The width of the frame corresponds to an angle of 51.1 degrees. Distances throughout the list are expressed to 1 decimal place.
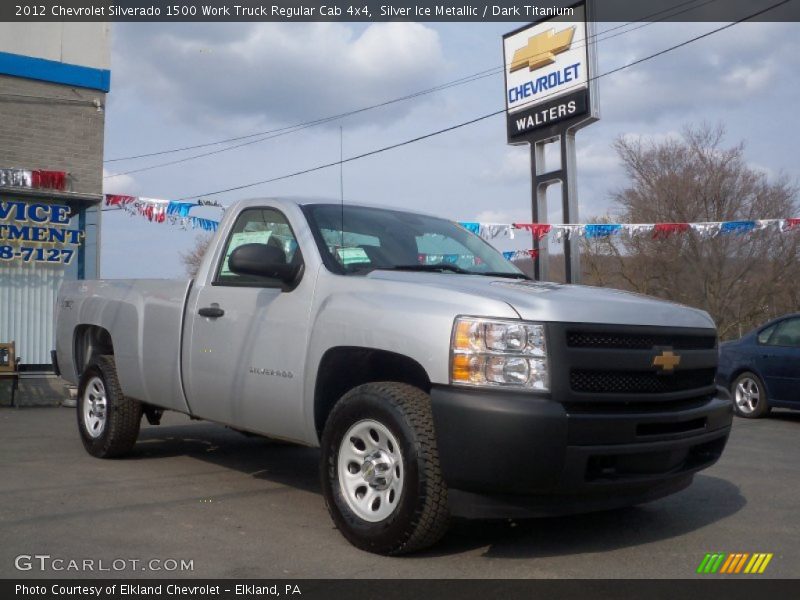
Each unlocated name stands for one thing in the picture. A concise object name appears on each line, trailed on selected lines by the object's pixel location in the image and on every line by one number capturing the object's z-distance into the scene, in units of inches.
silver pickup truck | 152.9
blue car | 422.3
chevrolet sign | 752.3
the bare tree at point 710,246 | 1261.1
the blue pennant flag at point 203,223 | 591.4
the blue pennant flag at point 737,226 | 639.8
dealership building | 469.4
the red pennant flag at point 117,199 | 577.9
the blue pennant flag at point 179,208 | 587.2
